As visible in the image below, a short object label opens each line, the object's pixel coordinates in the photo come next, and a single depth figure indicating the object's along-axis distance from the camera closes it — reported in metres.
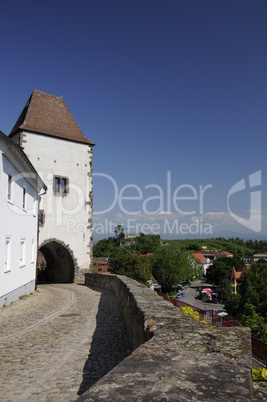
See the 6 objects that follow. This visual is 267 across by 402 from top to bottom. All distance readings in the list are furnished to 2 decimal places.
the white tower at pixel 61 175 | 26.25
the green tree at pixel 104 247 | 146.75
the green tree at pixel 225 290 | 72.68
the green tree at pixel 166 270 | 82.88
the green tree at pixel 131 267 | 39.09
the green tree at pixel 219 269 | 98.88
